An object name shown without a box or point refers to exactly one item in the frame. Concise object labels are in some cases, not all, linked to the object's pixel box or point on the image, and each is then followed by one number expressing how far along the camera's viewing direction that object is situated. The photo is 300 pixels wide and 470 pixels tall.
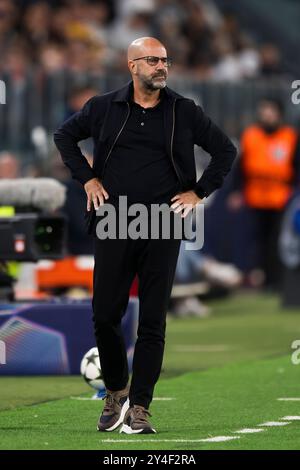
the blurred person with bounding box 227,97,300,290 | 21.80
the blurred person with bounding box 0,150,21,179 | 17.48
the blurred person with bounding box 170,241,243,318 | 19.70
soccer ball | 11.16
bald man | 9.36
